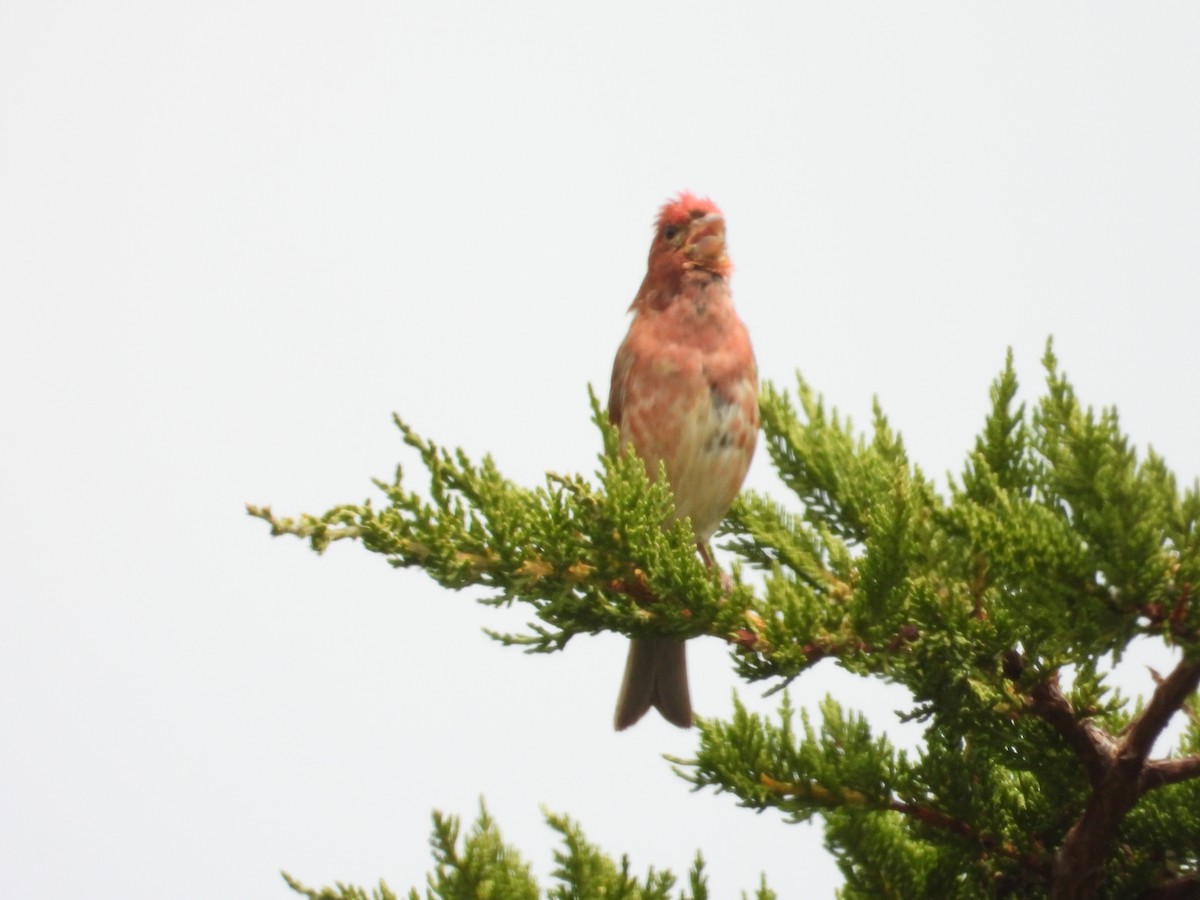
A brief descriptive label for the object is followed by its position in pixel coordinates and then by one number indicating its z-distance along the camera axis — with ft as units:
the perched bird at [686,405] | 28.04
